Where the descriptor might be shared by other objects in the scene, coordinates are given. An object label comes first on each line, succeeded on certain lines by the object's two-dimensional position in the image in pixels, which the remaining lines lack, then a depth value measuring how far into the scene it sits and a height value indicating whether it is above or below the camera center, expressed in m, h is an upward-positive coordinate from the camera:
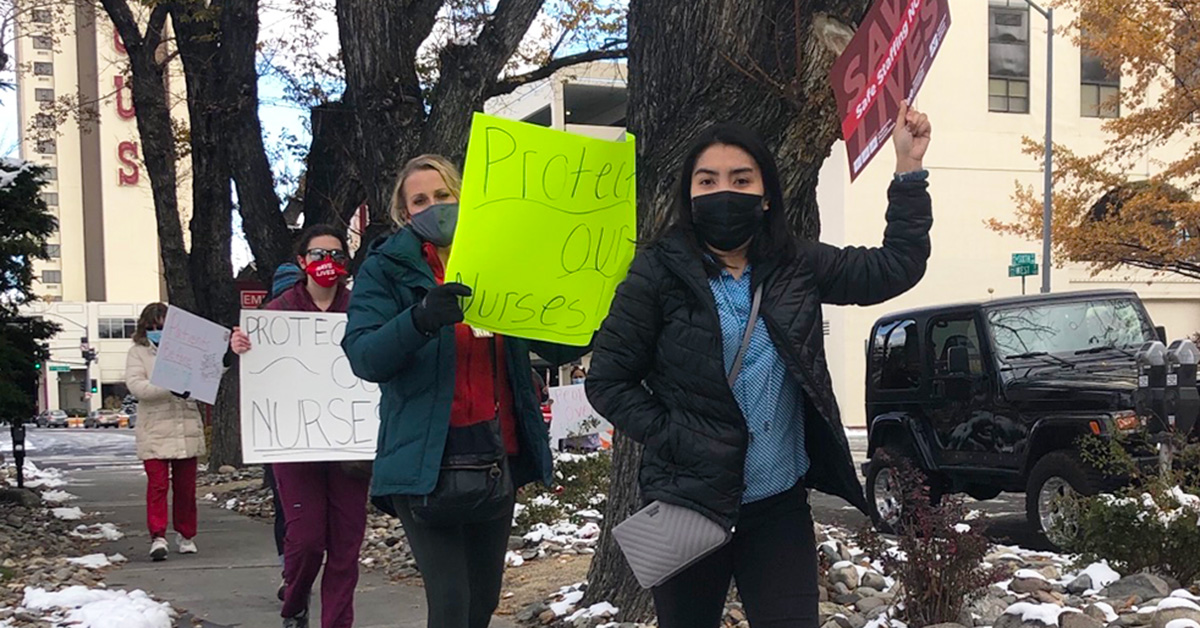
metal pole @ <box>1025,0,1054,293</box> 21.17 +1.40
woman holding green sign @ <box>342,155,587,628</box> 3.17 -0.35
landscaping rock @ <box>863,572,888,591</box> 5.40 -1.43
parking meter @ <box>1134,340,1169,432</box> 7.41 -0.68
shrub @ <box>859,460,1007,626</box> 4.65 -1.17
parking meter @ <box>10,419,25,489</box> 11.61 -1.73
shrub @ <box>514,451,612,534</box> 8.11 -1.61
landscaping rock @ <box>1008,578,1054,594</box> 5.25 -1.42
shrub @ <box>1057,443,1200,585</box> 5.32 -1.19
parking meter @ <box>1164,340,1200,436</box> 7.45 -0.71
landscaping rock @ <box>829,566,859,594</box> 5.38 -1.41
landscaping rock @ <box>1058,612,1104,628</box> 4.46 -1.35
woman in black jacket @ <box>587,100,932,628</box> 2.75 -0.21
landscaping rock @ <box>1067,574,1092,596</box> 5.29 -1.43
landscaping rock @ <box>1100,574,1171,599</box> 5.04 -1.38
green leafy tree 9.87 +0.14
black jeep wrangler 8.21 -0.88
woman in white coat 7.70 -0.98
